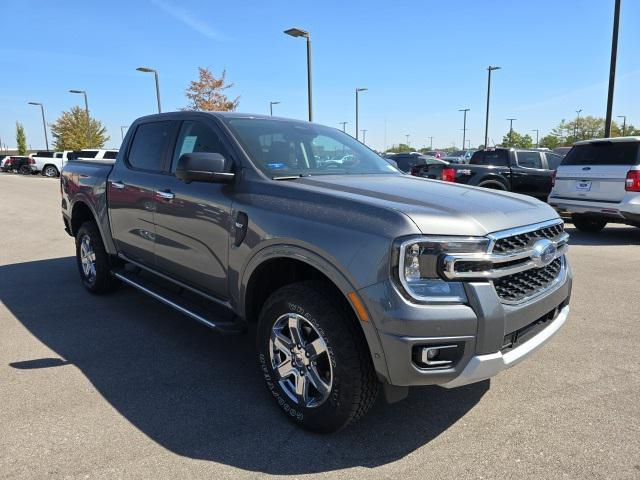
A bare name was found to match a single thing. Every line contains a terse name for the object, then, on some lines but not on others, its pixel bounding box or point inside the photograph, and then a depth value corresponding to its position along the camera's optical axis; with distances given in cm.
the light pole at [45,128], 5200
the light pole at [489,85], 3250
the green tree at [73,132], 5947
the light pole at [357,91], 3730
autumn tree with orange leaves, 3638
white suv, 847
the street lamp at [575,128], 7612
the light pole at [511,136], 7513
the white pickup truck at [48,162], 3884
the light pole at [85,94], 3879
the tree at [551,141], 7772
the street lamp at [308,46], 1645
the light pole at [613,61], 1339
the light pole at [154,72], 2577
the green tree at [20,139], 8401
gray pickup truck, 239
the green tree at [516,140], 7682
